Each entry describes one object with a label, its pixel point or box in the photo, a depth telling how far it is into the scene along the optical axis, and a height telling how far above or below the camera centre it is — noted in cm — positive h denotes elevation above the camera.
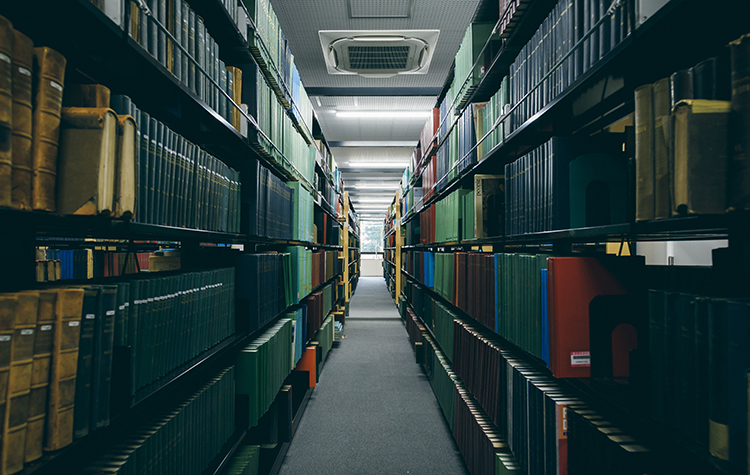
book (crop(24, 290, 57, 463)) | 58 -22
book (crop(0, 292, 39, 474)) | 54 -22
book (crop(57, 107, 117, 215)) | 64 +15
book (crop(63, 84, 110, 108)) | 72 +31
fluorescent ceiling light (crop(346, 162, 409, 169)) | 820 +193
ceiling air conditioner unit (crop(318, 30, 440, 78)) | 268 +159
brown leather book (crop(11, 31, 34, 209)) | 57 +20
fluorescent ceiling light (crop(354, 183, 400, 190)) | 1096 +188
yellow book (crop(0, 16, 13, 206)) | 54 +20
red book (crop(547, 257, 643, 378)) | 96 -18
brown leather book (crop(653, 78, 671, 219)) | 65 +18
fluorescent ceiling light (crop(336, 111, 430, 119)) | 527 +201
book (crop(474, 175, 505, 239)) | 180 +23
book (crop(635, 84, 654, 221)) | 68 +18
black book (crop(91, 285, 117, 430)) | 68 -23
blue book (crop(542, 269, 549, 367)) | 105 -23
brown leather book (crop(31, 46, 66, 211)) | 60 +20
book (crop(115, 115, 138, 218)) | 71 +16
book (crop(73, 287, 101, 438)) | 65 -22
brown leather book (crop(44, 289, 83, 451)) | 60 -22
